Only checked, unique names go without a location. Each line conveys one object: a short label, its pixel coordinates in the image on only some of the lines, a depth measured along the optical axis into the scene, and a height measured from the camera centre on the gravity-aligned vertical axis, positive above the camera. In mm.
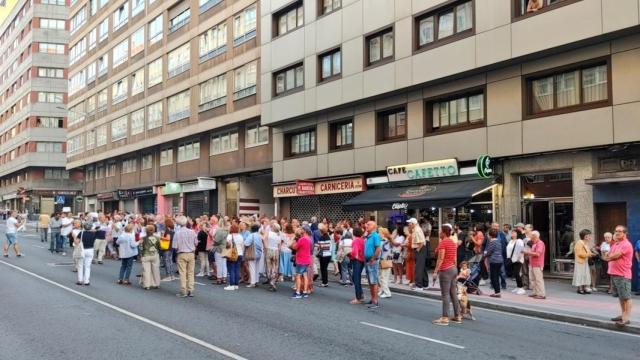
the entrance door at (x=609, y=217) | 15945 -340
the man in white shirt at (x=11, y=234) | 23109 -994
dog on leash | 11227 -1788
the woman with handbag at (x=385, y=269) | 14008 -1498
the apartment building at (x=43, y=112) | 74125 +11998
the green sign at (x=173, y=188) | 37312 +1197
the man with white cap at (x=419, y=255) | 15672 -1300
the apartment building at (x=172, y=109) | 31938 +6403
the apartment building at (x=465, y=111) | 16078 +3190
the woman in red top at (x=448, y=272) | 10906 -1216
